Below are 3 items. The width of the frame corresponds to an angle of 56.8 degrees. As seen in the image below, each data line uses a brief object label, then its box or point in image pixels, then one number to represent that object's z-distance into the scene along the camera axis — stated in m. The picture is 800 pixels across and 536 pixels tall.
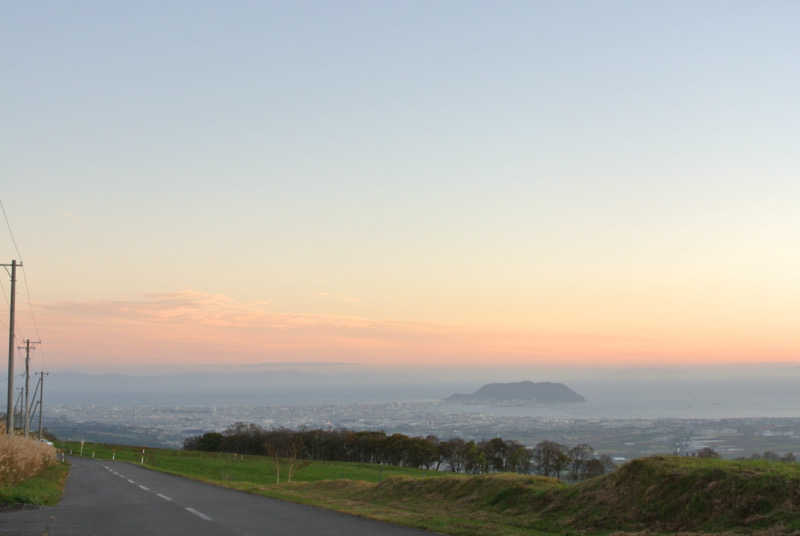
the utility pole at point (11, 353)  42.47
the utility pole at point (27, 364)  74.89
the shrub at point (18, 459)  25.22
